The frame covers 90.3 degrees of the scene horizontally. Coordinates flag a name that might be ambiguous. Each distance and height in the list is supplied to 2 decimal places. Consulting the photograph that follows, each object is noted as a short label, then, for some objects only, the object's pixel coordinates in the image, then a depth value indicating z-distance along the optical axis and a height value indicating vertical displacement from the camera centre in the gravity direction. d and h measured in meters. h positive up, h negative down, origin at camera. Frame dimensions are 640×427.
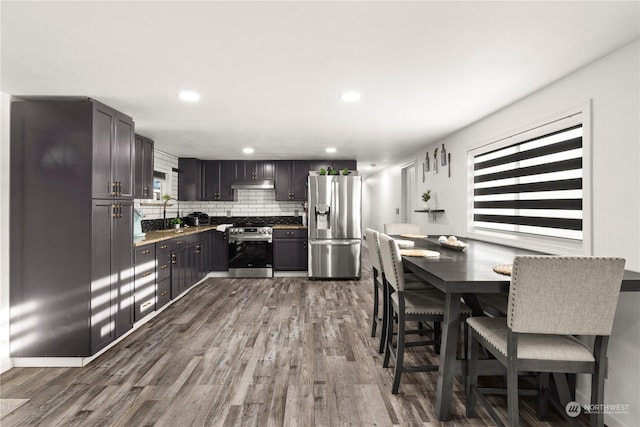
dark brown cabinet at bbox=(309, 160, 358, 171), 5.94 +0.91
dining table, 1.61 -0.35
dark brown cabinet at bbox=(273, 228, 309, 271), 5.60 -0.67
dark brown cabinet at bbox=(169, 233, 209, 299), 4.16 -0.72
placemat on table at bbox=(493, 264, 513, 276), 1.73 -0.31
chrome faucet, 5.14 -0.07
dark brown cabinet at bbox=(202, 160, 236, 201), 5.93 +0.67
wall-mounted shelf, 4.30 +0.03
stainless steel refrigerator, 5.32 -0.23
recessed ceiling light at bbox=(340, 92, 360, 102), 2.62 +0.97
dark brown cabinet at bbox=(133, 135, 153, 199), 3.87 +0.55
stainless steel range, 5.53 -0.68
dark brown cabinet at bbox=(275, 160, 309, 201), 5.94 +0.62
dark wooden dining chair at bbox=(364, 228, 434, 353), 2.64 -0.60
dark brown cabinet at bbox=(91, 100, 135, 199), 2.65 +0.53
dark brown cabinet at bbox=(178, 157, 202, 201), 5.71 +0.59
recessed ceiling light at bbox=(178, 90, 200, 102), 2.56 +0.96
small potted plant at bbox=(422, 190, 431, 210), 4.58 +0.23
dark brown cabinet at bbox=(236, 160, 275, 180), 5.93 +0.82
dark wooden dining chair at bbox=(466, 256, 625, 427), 1.41 -0.47
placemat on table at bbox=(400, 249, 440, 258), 2.28 -0.29
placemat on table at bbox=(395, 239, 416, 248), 2.87 -0.28
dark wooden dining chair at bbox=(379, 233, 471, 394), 2.12 -0.63
